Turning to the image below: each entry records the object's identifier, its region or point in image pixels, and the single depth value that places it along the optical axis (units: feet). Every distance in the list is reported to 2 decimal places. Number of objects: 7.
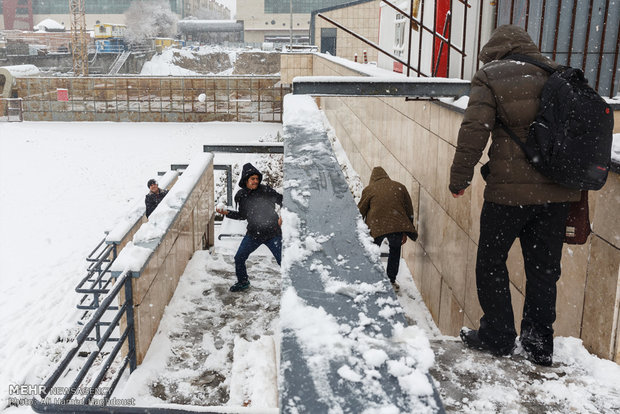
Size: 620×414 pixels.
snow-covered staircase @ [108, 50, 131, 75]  170.19
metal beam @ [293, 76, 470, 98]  15.46
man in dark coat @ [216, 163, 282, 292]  20.57
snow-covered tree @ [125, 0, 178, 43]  241.14
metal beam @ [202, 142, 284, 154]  33.55
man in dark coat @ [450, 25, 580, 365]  8.73
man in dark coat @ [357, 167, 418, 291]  20.54
